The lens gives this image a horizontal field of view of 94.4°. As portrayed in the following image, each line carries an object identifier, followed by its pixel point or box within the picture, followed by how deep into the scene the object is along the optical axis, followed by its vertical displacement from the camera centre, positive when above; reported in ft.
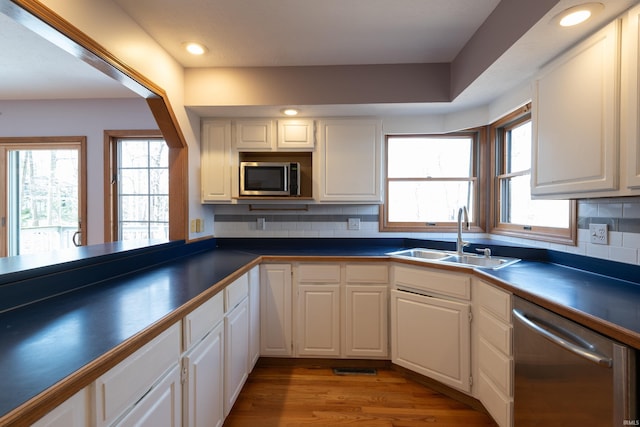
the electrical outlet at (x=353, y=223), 9.45 -0.43
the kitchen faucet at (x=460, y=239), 7.53 -0.75
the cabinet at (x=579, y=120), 4.17 +1.43
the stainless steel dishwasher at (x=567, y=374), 3.07 -2.01
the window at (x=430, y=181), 9.12 +0.93
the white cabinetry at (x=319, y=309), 7.62 -2.55
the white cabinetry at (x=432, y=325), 6.23 -2.59
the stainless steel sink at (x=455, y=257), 6.79 -1.18
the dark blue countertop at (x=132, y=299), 2.39 -1.19
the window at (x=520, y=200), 6.45 +0.29
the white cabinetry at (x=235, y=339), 5.40 -2.58
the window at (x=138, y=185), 10.66 +0.90
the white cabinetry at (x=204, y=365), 3.97 -2.33
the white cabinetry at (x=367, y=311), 7.55 -2.57
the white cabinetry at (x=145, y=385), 2.50 -1.71
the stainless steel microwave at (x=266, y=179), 8.43 +0.89
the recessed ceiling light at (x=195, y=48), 6.84 +3.84
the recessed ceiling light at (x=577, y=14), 4.10 +2.83
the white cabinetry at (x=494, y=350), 4.99 -2.58
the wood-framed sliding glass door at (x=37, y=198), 10.85 +0.43
